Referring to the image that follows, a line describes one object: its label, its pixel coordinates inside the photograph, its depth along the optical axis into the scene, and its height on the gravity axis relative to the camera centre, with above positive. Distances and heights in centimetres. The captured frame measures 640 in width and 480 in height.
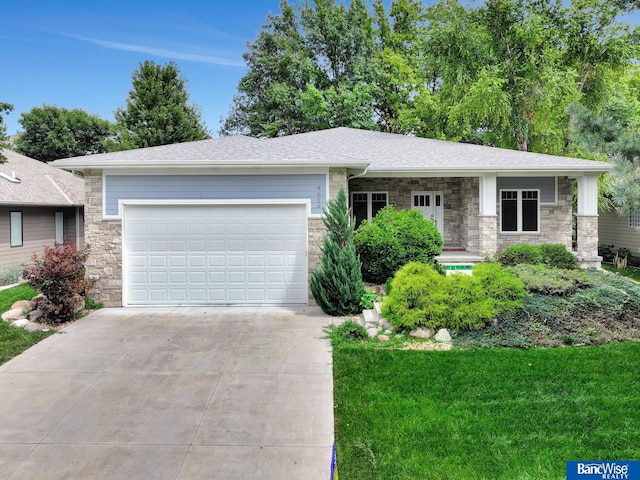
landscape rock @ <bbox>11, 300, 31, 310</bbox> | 902 -134
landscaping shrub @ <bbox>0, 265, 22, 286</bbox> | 1353 -112
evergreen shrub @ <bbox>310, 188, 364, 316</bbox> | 873 -66
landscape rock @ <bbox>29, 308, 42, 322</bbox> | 841 -144
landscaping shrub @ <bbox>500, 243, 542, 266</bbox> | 1216 -46
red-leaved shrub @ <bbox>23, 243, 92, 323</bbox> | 815 -78
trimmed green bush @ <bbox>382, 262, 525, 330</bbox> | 721 -100
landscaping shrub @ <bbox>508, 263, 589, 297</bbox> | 802 -77
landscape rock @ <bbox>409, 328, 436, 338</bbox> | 720 -151
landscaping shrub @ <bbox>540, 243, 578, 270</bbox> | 1216 -52
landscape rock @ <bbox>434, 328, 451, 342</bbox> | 700 -152
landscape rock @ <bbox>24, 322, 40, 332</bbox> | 793 -157
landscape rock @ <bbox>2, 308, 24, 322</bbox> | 855 -147
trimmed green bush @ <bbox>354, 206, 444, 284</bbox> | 990 -15
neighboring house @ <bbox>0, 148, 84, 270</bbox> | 1416 +102
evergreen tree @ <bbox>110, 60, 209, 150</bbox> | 2639 +744
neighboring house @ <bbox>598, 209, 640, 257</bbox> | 1642 +28
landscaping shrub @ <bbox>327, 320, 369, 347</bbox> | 717 -156
